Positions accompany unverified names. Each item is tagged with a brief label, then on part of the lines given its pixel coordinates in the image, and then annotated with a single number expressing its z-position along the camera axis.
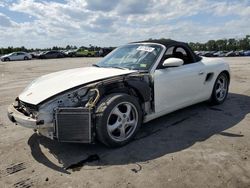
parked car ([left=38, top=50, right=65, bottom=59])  29.30
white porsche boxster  2.44
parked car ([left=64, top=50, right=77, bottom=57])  32.39
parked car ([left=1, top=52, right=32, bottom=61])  27.02
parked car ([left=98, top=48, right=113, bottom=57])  29.19
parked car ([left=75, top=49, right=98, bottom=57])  32.31
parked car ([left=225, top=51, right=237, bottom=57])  37.67
